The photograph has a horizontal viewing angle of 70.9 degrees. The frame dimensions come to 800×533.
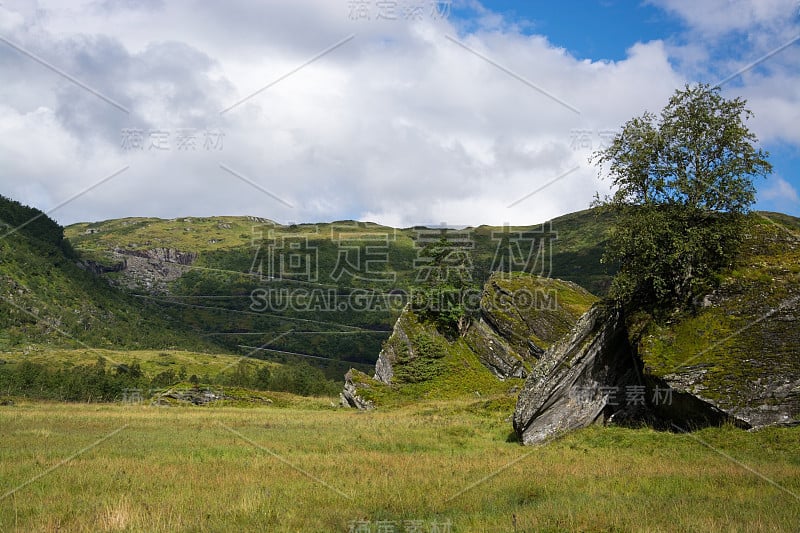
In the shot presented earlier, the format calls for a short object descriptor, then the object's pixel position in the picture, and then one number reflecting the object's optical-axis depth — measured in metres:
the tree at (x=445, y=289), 58.56
